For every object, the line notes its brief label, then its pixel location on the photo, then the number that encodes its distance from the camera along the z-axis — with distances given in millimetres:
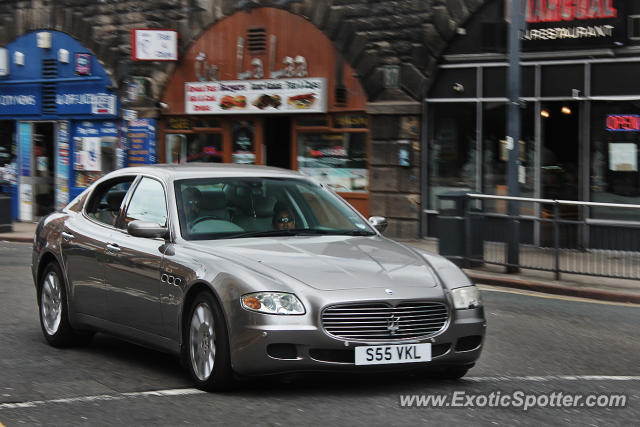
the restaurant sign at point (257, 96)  23344
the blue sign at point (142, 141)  27109
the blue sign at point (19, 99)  29344
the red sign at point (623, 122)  18719
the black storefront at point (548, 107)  18812
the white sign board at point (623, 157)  18812
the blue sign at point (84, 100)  27938
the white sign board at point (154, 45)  25812
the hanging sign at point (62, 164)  28766
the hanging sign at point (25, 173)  29016
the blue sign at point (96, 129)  28000
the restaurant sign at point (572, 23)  18625
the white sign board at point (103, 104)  27859
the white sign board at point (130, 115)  27125
